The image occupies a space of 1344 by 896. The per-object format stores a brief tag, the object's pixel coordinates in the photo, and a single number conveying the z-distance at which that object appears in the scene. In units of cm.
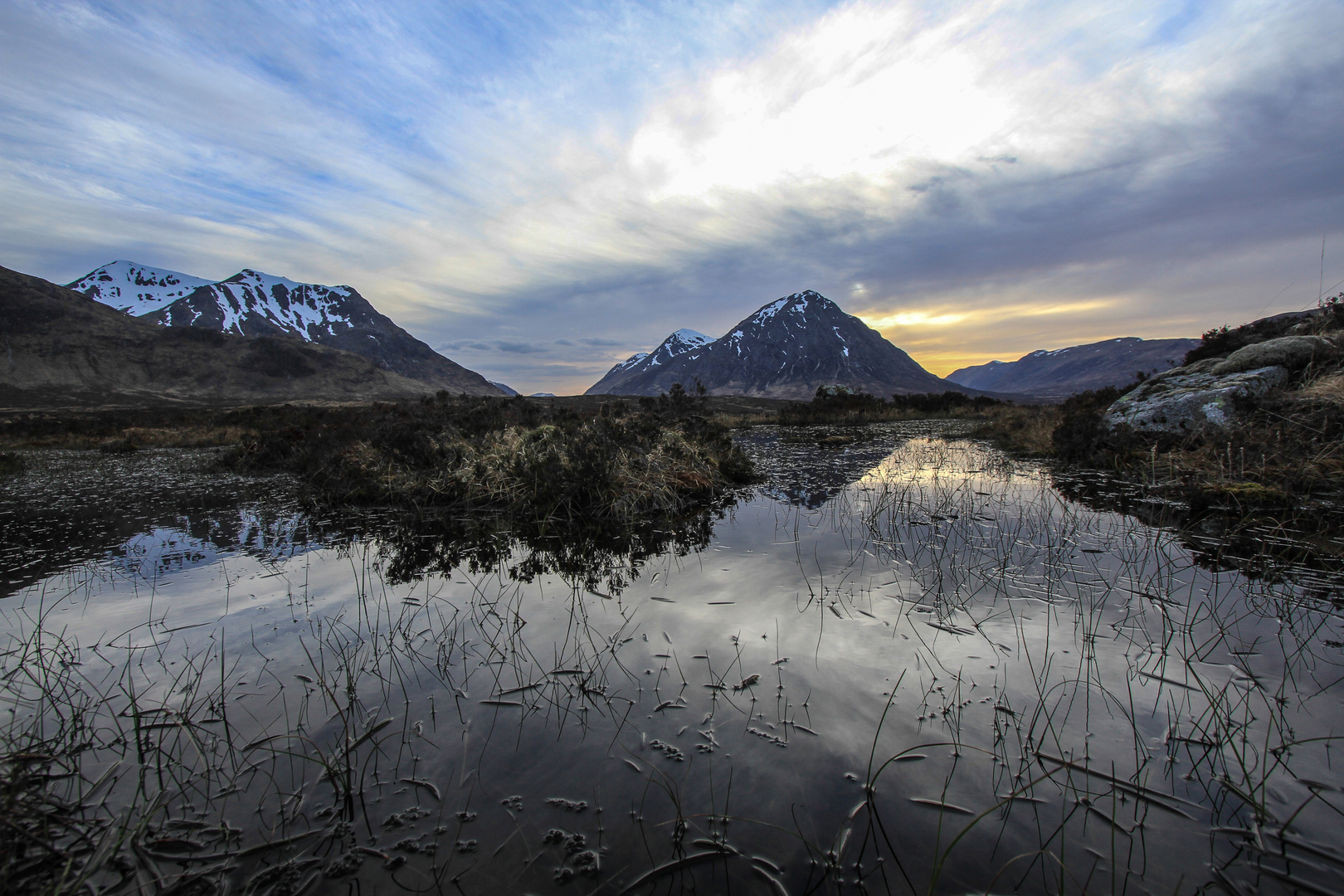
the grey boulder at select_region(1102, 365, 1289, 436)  1119
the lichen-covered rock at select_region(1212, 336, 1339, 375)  1126
